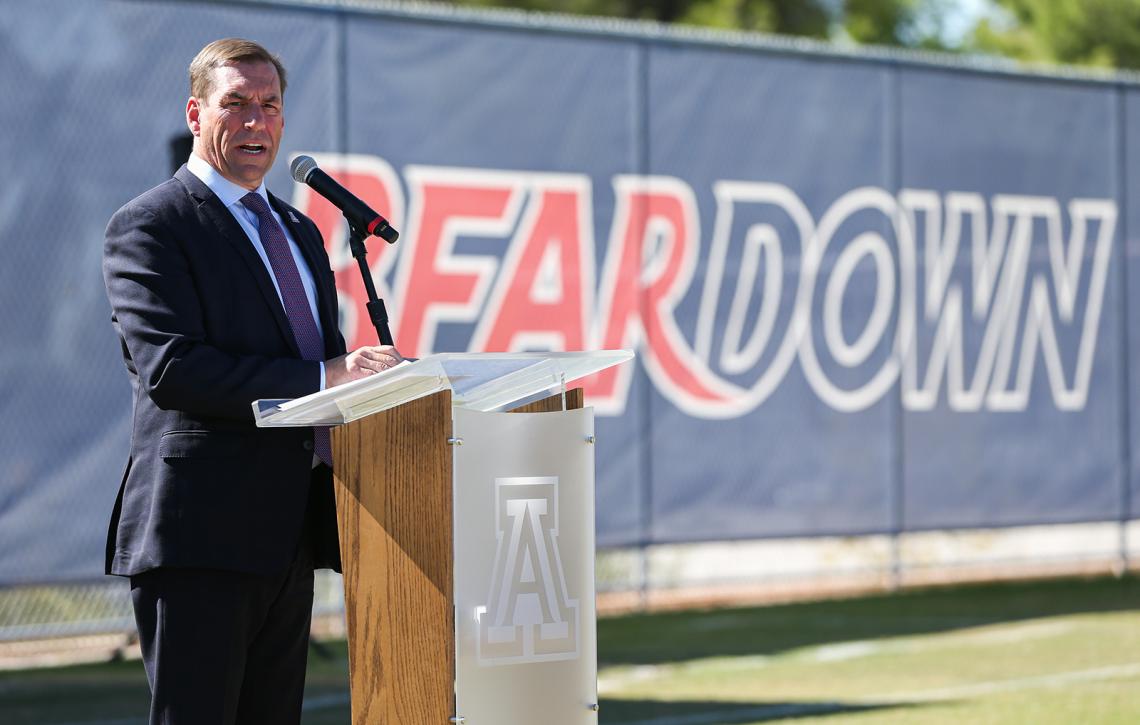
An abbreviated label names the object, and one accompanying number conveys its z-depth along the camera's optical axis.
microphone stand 7.27
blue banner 16.56
